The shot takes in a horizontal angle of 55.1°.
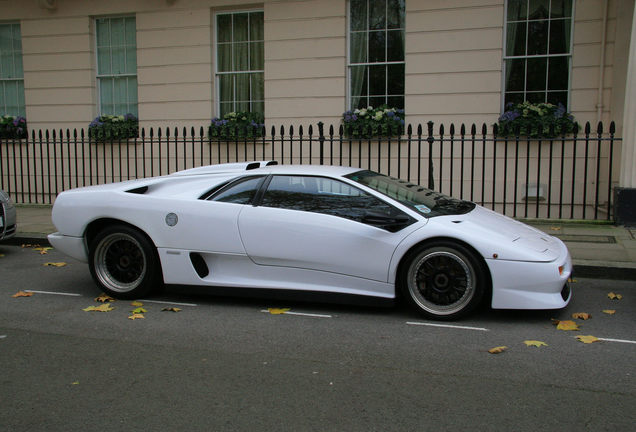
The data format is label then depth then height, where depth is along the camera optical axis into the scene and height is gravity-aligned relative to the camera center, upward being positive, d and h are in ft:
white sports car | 17.10 -3.12
